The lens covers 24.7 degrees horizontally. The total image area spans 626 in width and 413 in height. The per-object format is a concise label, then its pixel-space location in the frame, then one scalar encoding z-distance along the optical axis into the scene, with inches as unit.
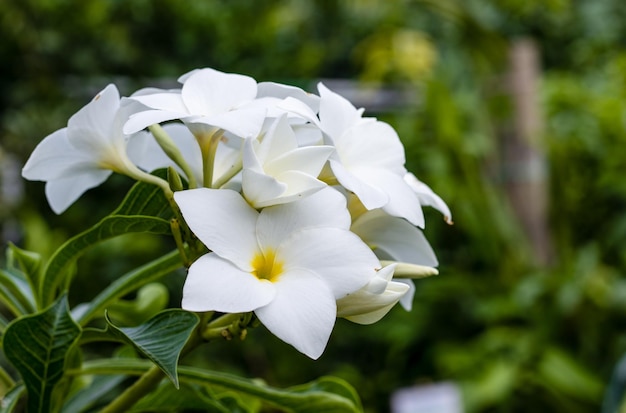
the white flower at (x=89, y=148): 20.6
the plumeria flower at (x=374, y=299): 19.5
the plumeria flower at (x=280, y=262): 18.4
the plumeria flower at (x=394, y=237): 21.3
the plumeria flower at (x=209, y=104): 19.3
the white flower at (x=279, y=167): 19.3
